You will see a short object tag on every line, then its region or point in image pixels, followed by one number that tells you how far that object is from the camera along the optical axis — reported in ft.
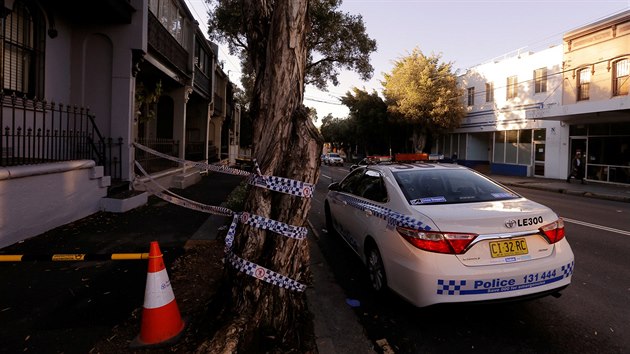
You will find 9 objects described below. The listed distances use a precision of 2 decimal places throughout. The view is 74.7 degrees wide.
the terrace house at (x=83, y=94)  20.85
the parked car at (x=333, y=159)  147.02
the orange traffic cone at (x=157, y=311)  10.47
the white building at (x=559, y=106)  64.75
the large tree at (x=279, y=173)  11.07
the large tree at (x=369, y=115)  122.21
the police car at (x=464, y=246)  11.64
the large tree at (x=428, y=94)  102.01
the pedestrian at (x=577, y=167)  68.74
